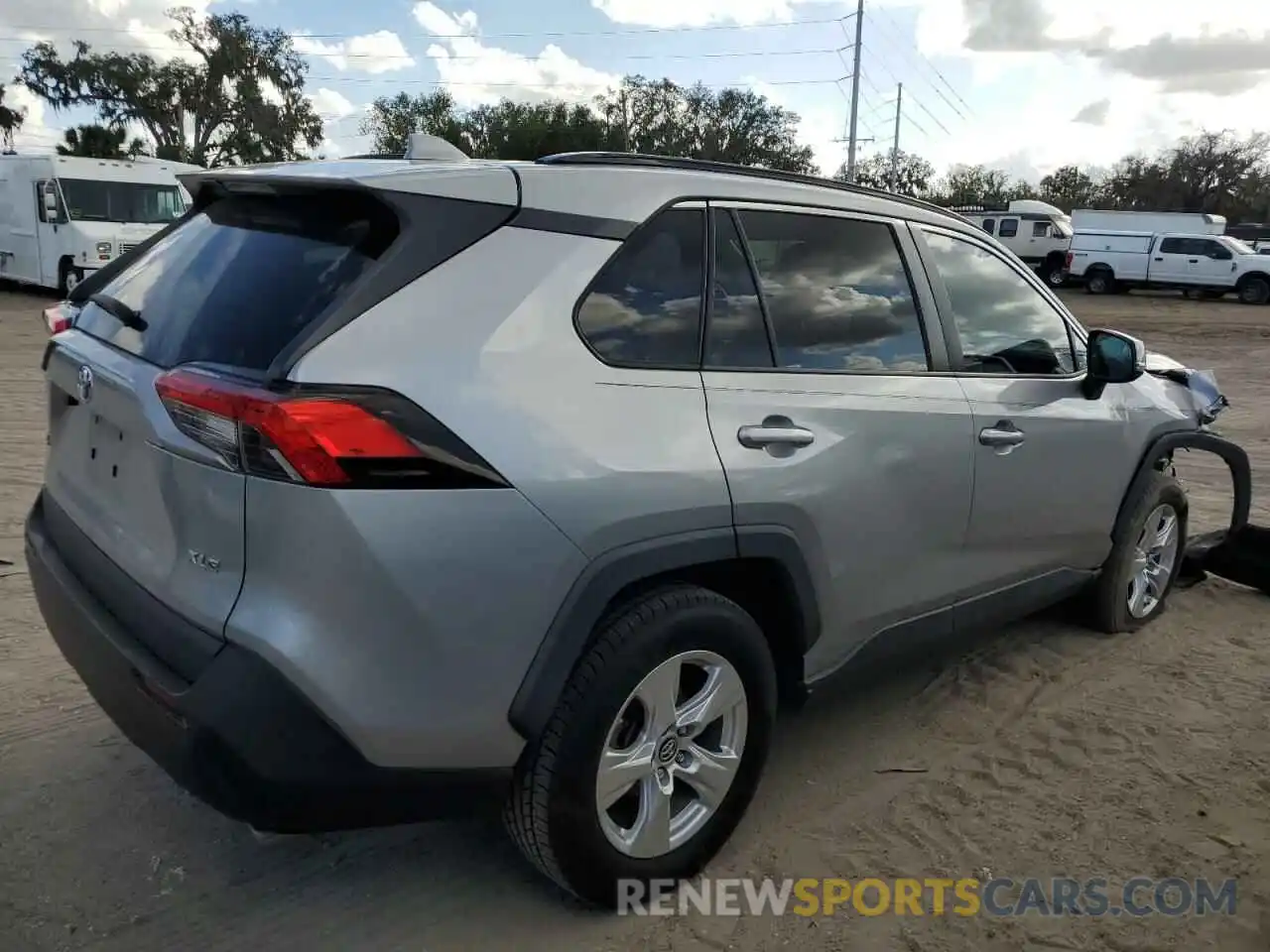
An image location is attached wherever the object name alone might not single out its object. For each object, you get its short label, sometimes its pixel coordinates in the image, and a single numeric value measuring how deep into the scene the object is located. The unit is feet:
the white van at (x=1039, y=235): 106.83
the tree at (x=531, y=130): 165.68
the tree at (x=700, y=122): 175.63
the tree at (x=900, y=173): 202.34
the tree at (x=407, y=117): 180.19
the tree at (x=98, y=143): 135.44
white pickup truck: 88.28
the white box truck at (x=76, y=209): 56.49
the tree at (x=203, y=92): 155.84
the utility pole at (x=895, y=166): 195.54
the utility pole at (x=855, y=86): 155.27
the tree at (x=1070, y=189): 203.82
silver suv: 6.59
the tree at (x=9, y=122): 149.07
